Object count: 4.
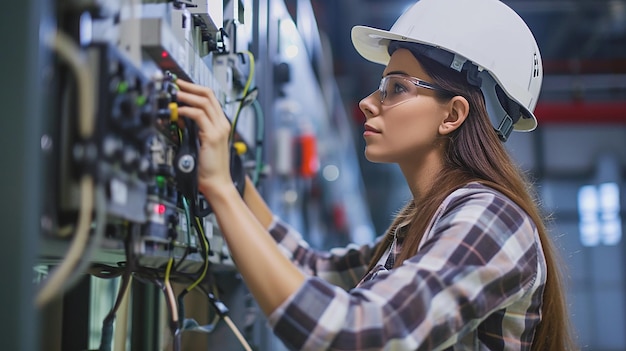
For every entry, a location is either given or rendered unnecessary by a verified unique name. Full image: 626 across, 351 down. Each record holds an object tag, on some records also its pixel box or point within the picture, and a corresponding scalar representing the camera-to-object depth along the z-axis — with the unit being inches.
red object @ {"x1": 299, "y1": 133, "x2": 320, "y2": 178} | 140.2
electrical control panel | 30.5
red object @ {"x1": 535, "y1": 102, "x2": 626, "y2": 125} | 257.8
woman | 37.7
